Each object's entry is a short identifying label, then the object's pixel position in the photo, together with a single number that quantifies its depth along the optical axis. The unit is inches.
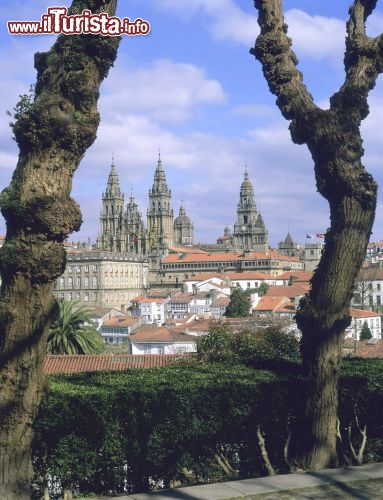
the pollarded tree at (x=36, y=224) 211.6
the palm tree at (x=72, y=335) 1023.6
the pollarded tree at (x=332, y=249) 277.3
